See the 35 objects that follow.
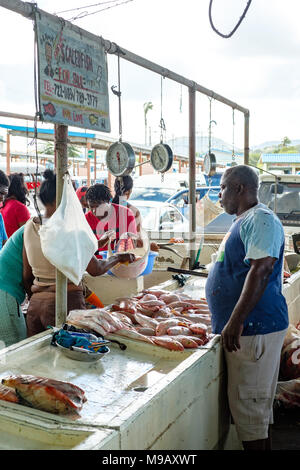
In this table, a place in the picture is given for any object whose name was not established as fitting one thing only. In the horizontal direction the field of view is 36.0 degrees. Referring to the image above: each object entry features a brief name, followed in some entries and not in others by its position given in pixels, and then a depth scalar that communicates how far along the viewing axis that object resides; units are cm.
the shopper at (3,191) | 486
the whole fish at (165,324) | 333
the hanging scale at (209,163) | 707
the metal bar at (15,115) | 607
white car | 834
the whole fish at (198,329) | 323
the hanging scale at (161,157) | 534
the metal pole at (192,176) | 560
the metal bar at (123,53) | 260
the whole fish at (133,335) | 312
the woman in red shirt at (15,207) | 566
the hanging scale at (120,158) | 417
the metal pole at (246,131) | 788
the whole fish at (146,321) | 346
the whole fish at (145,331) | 334
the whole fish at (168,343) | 299
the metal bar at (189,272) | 487
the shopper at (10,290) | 346
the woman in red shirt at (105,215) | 463
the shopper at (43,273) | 321
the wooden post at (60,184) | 300
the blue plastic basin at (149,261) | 467
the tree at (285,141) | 7491
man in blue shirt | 265
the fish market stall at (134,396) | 195
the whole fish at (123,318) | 340
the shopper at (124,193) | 530
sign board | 271
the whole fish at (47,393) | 209
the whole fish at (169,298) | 412
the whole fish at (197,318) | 364
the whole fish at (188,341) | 300
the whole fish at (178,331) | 325
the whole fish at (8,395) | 214
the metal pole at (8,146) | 948
